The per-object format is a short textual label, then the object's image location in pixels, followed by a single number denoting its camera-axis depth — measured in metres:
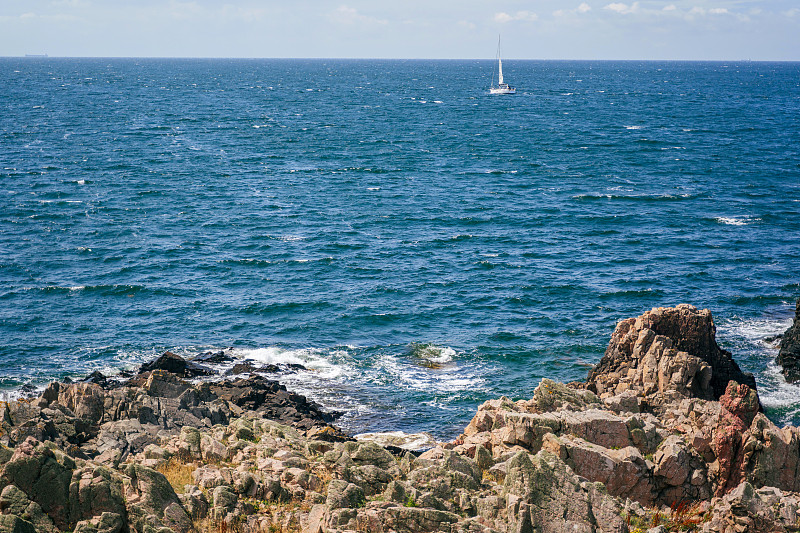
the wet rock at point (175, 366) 45.16
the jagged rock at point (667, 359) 34.41
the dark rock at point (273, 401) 38.22
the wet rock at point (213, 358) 48.66
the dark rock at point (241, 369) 47.00
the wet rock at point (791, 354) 45.81
